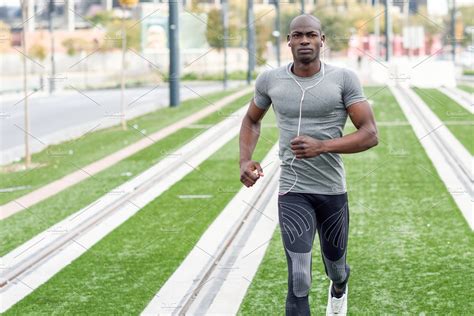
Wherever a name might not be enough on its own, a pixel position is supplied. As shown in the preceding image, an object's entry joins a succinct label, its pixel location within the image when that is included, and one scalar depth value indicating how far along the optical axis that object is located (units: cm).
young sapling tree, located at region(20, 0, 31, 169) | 1527
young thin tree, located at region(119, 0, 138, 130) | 2269
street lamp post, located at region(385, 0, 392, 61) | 3328
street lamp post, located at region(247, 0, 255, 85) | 3829
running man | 546
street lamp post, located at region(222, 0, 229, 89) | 3666
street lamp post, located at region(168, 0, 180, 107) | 2948
